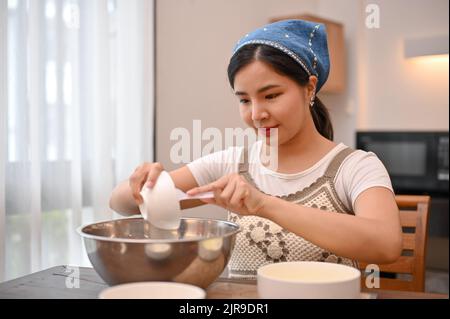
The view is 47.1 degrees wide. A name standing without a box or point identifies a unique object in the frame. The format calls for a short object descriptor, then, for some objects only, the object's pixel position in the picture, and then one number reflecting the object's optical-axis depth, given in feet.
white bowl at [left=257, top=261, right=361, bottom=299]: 2.31
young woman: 3.33
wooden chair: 4.62
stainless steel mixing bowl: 2.69
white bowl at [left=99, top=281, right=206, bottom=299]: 2.39
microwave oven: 11.02
